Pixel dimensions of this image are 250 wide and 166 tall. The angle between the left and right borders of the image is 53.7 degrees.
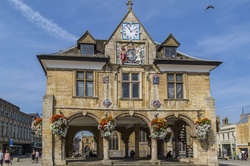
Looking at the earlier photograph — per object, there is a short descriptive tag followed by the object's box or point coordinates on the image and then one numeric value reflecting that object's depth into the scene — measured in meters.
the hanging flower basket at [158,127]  17.51
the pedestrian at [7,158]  18.62
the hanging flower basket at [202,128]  17.75
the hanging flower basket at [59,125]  16.77
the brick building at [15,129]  43.93
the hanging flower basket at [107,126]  17.26
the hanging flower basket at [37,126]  17.57
